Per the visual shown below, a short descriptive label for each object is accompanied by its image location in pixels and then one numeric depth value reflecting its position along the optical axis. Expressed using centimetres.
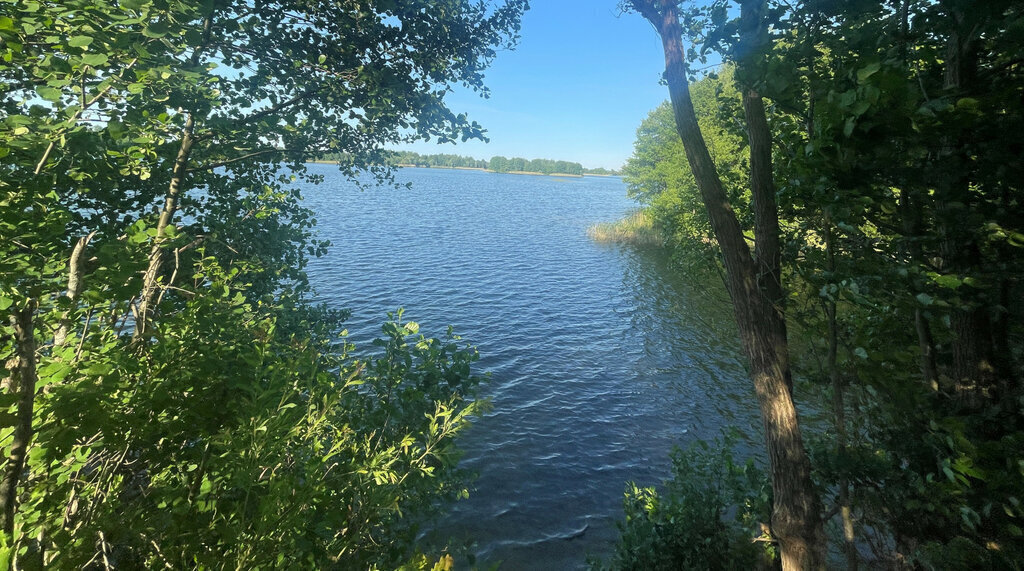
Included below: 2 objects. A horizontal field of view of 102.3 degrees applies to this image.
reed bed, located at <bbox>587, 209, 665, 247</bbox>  3756
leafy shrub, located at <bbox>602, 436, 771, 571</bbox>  539
